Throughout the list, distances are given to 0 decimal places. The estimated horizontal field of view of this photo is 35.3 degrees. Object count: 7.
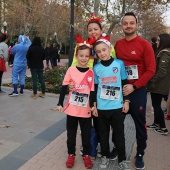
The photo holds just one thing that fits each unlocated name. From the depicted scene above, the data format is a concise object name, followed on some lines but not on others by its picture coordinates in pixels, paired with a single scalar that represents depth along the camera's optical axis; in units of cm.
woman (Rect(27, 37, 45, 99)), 780
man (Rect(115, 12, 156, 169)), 329
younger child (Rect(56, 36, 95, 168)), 336
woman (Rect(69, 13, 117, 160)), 347
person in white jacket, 795
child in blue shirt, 327
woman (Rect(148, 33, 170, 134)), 479
